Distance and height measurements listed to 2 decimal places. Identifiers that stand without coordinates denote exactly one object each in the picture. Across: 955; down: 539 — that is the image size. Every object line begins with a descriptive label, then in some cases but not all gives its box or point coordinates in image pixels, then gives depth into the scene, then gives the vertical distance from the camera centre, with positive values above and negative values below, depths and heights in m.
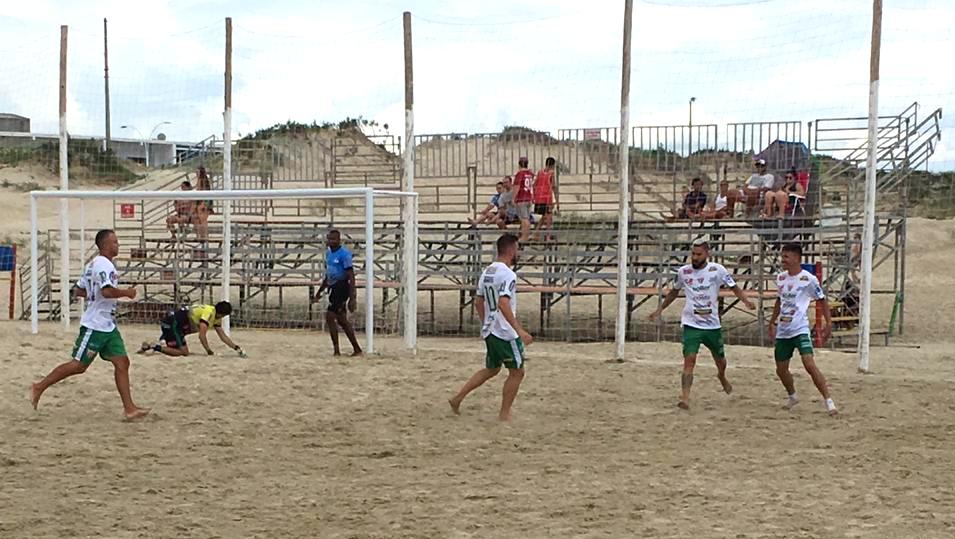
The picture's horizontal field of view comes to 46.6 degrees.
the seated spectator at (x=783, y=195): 17.39 +0.44
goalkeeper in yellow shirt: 13.21 -1.31
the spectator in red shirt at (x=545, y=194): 18.58 +0.43
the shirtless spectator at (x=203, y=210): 19.55 +0.10
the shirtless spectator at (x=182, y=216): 20.33 -0.02
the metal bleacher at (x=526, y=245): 17.92 -0.21
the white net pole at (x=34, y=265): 15.78 -0.79
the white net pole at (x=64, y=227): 16.20 -0.20
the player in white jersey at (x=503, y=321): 9.12 -0.84
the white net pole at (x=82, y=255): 16.80 -0.63
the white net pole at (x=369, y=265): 13.99 -0.60
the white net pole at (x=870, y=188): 12.23 +0.40
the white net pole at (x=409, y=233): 14.58 -0.20
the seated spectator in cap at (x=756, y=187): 17.89 +0.57
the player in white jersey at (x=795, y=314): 9.88 -0.82
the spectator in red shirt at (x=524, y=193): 18.19 +0.44
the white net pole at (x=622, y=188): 13.41 +0.39
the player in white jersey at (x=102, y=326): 9.16 -0.93
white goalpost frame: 14.08 +0.19
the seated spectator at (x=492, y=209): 19.23 +0.17
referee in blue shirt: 13.80 -0.84
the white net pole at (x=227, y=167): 16.06 +0.71
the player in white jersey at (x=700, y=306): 10.18 -0.77
